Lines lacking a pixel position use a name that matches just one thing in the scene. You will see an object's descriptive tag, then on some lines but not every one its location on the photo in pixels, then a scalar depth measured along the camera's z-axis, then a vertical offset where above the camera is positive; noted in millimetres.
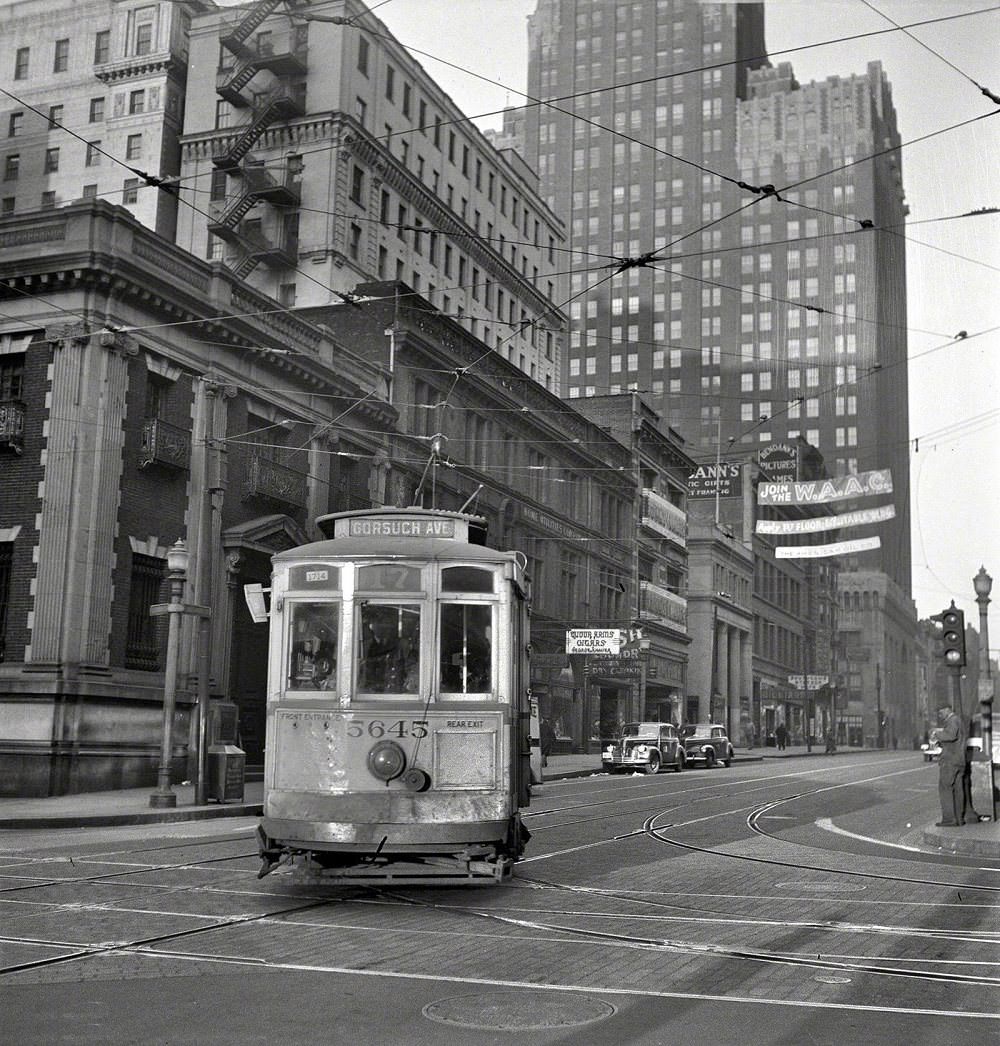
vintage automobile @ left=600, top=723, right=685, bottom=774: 39469 -1640
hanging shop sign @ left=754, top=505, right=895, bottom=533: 23242 +3508
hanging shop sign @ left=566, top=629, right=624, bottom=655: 43031 +1993
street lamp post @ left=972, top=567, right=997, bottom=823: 19125 +643
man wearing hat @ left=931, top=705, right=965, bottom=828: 17797 -905
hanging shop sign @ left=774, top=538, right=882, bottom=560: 24062 +3104
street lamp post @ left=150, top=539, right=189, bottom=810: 20547 +463
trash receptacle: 21766 -1519
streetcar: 10234 -158
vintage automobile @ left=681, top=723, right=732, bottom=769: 46312 -1679
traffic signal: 18422 +1048
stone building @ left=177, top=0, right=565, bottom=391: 47875 +21782
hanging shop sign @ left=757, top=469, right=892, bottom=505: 22875 +4058
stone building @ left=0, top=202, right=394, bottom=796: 24219 +4374
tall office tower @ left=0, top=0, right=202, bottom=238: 50688 +24620
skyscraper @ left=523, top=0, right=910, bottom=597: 109500 +45798
